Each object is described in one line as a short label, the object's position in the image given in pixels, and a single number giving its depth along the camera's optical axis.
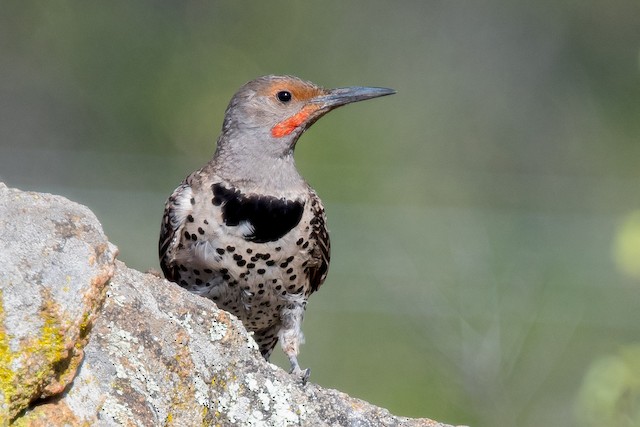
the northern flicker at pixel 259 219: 5.52
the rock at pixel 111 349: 4.86
